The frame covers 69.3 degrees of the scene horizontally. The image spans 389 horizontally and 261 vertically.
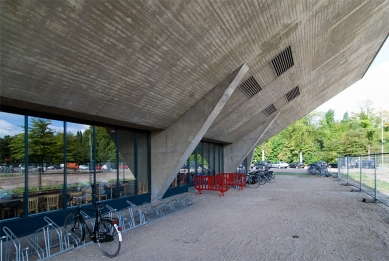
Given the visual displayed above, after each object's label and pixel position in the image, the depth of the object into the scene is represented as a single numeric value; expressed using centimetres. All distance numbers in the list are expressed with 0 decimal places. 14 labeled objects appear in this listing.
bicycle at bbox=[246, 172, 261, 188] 1650
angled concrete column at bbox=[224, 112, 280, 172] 1982
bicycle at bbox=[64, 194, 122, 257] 518
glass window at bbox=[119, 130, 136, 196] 970
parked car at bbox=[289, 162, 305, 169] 4197
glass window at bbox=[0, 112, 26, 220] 607
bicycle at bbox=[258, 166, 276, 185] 1781
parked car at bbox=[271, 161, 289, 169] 4172
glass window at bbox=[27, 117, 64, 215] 662
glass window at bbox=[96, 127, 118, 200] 866
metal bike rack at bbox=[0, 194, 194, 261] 502
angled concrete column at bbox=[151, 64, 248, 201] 929
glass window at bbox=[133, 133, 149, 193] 1057
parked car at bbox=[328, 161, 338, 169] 3464
